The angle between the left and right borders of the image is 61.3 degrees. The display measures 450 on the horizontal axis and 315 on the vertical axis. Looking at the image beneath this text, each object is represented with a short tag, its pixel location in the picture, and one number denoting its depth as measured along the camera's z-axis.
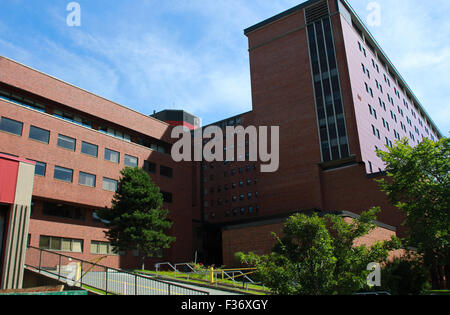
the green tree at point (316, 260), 11.34
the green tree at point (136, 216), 29.80
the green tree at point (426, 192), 24.14
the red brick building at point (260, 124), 34.06
